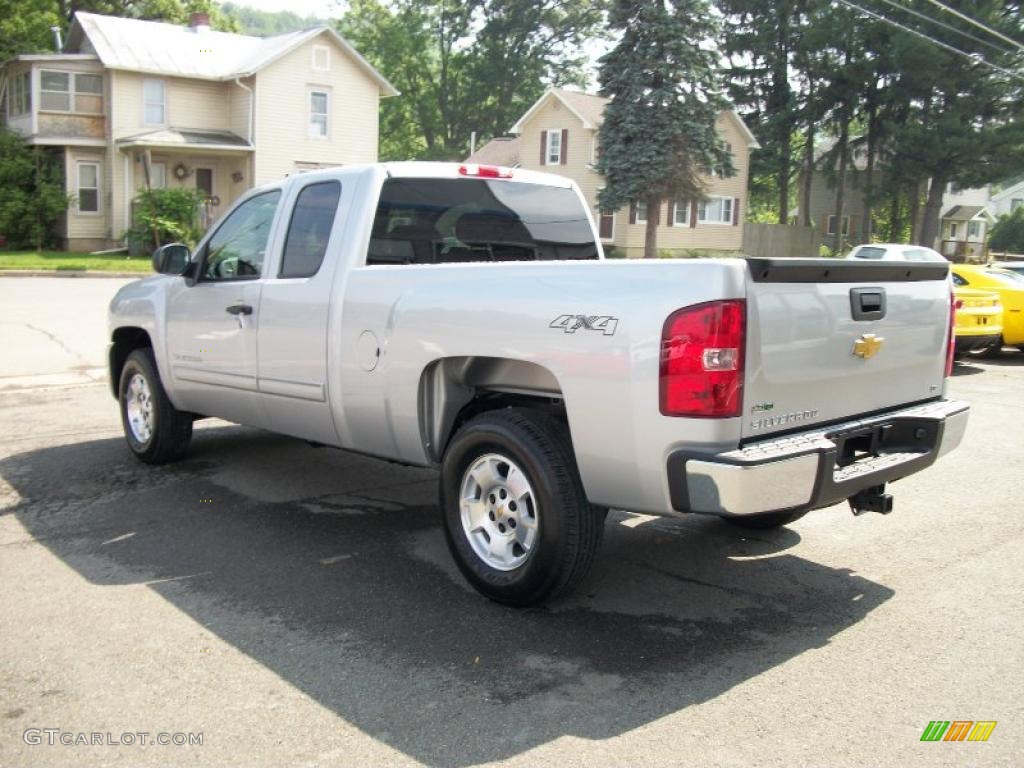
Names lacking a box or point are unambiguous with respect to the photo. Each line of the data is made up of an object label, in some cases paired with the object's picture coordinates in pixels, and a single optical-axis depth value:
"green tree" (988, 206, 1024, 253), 69.24
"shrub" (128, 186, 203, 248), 31.28
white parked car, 17.19
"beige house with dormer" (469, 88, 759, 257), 44.22
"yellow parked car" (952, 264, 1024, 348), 14.64
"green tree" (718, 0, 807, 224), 51.41
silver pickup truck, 3.80
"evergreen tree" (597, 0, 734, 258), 36.97
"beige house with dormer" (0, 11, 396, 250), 33.62
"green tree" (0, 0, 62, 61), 35.66
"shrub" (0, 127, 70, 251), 32.45
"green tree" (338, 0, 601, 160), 61.03
